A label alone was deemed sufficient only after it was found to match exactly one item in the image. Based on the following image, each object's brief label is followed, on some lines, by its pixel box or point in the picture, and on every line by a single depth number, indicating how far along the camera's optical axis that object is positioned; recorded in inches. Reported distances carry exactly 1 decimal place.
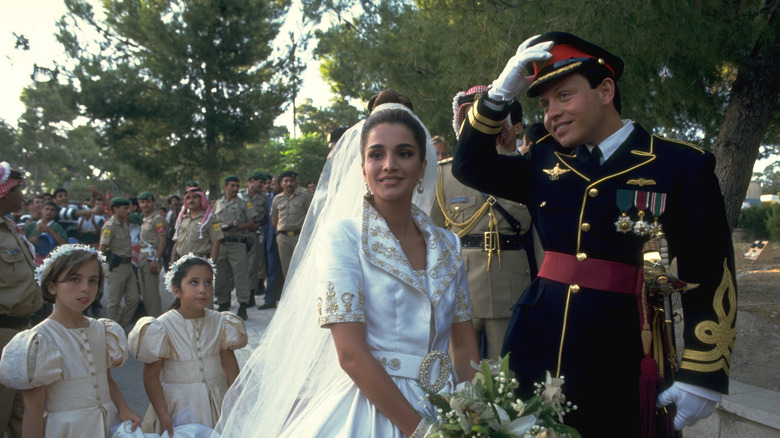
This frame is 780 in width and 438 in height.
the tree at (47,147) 1758.9
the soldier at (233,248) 347.6
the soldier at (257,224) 386.3
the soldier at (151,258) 338.6
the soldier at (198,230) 322.0
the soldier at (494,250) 135.6
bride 73.4
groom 75.0
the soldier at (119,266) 317.7
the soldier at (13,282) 148.6
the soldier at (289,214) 359.6
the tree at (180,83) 782.5
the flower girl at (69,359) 125.4
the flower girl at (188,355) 143.6
